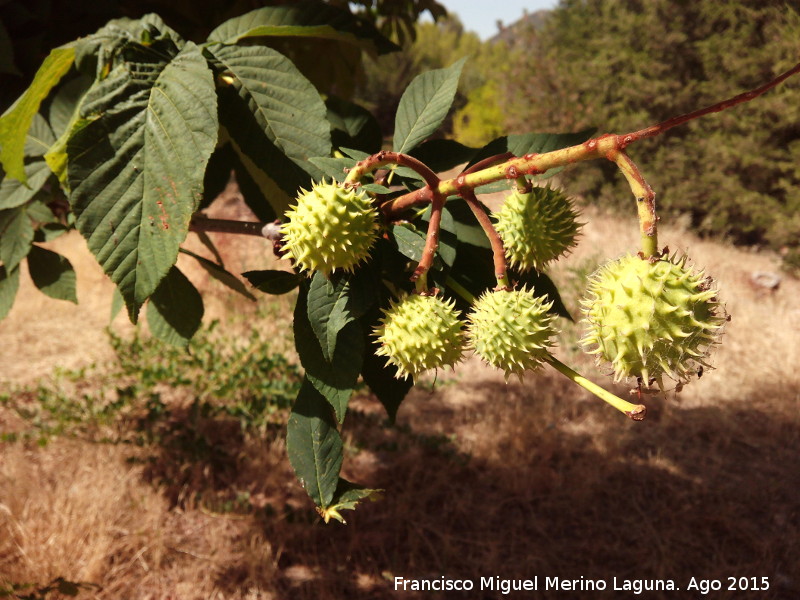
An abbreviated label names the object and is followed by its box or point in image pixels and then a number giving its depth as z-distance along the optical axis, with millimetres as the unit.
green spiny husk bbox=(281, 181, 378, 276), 260
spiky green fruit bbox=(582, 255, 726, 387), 235
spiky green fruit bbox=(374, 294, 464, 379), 268
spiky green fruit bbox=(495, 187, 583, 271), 285
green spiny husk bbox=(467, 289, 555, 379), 264
